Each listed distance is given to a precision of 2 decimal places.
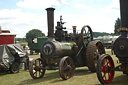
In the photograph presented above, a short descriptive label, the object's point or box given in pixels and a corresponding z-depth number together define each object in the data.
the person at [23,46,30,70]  10.56
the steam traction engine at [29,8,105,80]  7.59
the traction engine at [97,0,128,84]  5.59
